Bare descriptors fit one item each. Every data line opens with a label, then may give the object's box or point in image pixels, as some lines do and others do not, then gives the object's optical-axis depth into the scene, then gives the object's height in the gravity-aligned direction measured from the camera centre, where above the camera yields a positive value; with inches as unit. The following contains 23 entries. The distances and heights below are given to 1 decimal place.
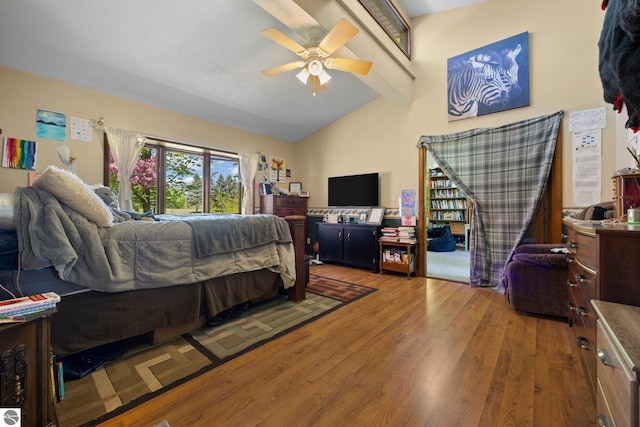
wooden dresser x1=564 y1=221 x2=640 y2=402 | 39.7 -9.7
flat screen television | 171.9 +15.6
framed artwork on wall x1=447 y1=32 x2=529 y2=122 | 122.3 +67.3
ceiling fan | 86.9 +58.8
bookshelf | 261.3 +8.2
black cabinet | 162.2 -20.8
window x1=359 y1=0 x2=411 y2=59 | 119.9 +100.5
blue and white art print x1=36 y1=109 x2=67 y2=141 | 110.0 +37.3
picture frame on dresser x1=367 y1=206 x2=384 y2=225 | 167.0 -2.2
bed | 51.9 -13.5
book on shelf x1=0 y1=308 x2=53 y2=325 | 34.5 -14.5
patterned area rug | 50.3 -37.2
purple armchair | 89.5 -25.2
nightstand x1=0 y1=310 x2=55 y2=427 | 34.4 -21.8
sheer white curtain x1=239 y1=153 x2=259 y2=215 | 183.9 +24.3
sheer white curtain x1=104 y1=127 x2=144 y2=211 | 129.3 +28.6
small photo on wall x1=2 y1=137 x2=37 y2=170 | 102.9 +23.2
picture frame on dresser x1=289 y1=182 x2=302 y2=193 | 212.5 +20.6
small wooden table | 148.1 -25.8
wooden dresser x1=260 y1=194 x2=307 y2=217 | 185.1 +5.6
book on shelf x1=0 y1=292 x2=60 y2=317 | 35.5 -13.4
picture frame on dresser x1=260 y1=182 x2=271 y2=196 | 191.6 +17.1
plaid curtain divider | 118.0 +16.8
